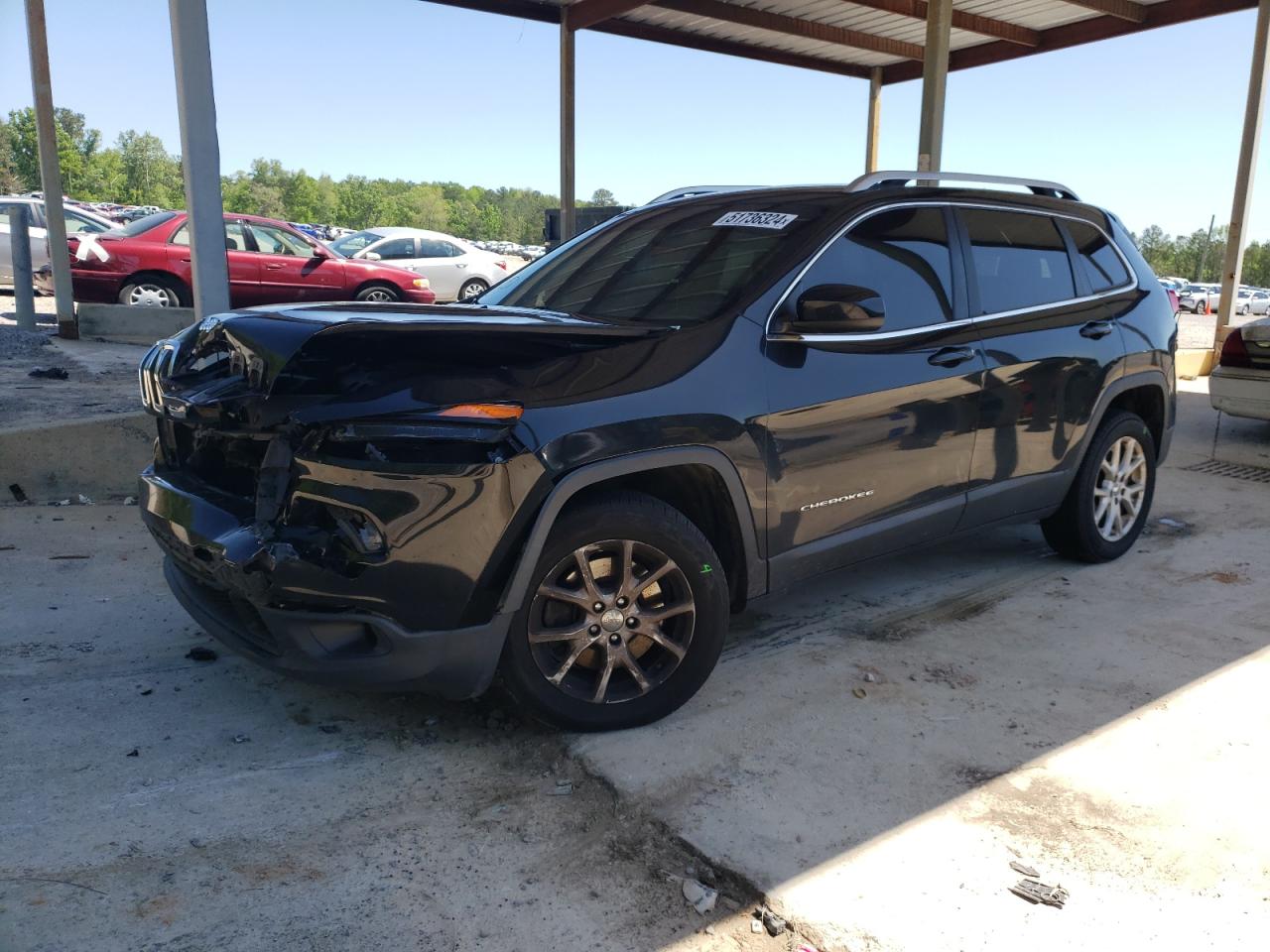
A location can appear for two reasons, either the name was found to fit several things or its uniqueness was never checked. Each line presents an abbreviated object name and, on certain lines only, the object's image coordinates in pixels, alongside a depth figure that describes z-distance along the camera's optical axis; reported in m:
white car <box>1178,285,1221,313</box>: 42.68
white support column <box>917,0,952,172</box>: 11.18
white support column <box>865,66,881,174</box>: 16.00
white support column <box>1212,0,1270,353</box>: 11.85
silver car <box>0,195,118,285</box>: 15.98
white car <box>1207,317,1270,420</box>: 7.84
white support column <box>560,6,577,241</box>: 13.30
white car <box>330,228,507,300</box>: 15.62
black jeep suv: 2.72
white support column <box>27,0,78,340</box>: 9.82
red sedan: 12.01
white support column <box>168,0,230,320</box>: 5.79
